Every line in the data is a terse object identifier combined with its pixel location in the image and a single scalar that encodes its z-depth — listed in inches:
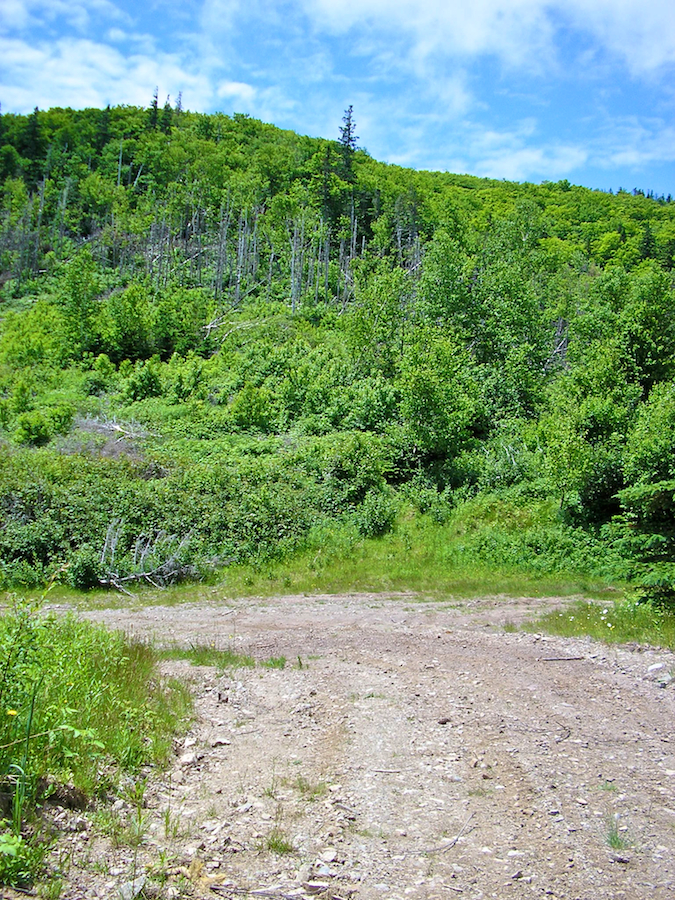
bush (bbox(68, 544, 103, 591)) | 660.1
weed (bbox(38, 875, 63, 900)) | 136.7
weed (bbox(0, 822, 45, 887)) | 134.8
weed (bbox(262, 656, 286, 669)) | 361.8
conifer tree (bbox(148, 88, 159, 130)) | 3692.9
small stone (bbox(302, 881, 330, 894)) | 155.9
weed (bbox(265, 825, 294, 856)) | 172.1
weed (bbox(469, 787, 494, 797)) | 209.5
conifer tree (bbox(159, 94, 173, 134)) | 3681.1
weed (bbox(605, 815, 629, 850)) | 179.6
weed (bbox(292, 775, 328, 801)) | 205.2
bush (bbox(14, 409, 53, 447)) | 1125.1
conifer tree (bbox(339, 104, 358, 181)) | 2849.4
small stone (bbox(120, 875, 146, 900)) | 143.1
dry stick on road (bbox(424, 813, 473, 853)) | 176.6
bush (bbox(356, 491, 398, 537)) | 822.5
